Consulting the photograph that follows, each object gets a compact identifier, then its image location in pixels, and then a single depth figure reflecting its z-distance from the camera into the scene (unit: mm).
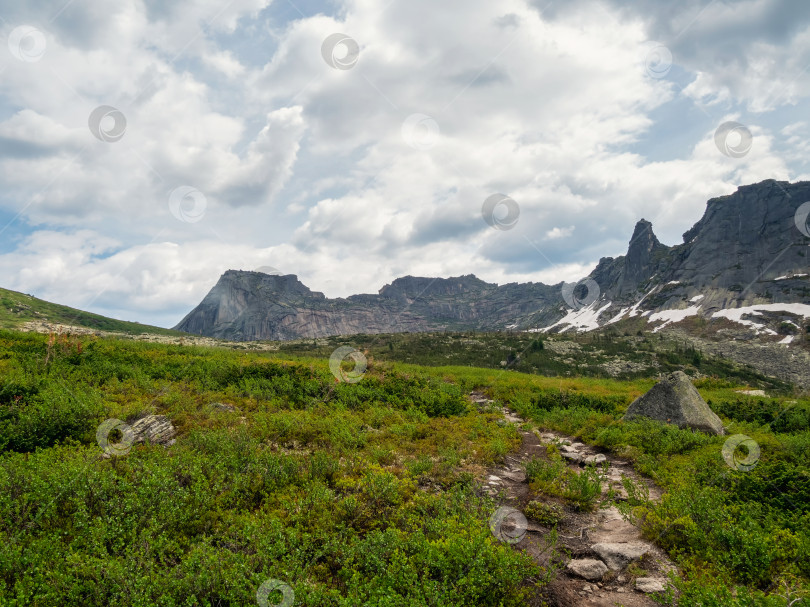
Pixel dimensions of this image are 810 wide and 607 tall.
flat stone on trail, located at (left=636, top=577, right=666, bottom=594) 5646
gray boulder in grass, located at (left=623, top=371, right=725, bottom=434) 15500
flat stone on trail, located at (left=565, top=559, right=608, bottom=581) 5992
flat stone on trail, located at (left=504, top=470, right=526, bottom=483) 10414
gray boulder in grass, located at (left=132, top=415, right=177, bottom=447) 9548
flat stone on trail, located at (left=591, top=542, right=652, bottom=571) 6373
